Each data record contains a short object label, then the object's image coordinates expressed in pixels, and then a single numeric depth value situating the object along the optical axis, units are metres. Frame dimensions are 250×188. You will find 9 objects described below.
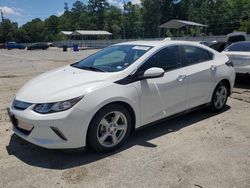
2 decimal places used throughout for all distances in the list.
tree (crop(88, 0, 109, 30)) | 75.88
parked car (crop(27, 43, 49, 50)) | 39.00
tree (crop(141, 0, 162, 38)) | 59.25
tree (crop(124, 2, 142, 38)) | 64.55
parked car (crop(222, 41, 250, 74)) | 5.78
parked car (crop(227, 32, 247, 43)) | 10.48
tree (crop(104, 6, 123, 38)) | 67.07
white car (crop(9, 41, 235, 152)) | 2.65
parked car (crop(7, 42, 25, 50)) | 42.81
